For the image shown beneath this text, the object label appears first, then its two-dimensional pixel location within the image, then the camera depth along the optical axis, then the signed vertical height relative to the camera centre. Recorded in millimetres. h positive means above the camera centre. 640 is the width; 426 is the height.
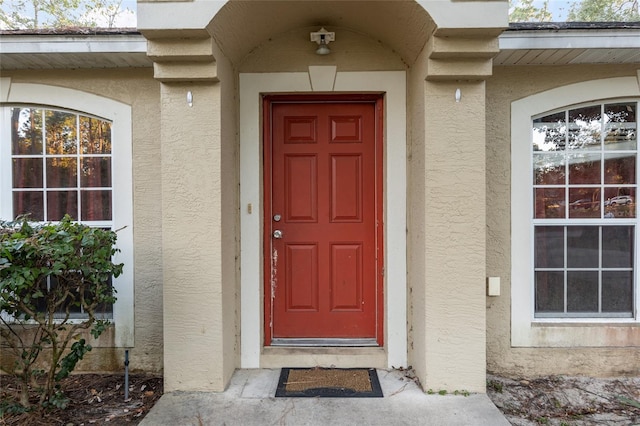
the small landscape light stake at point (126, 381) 3174 -1438
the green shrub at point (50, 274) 2580 -483
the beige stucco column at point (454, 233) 2982 -216
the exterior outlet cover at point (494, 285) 3475 -722
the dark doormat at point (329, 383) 2983 -1445
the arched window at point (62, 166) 3609 +386
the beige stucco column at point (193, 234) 2994 -214
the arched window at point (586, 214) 3615 -87
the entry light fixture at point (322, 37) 3248 +1428
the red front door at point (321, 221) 3580 -143
